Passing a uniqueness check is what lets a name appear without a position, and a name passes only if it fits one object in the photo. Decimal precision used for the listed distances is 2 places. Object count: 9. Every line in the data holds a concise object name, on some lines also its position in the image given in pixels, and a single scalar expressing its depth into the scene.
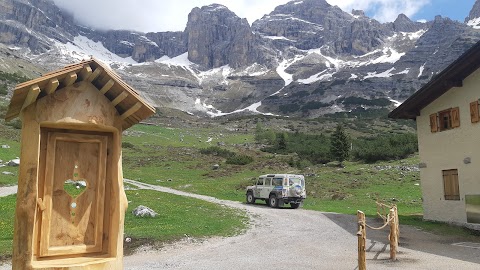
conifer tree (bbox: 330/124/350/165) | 52.81
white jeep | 29.31
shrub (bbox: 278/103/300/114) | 195.95
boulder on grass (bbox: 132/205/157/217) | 20.91
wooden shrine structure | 6.30
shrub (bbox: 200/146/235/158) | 61.92
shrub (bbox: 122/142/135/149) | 63.84
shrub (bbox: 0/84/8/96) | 87.72
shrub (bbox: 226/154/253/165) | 54.38
